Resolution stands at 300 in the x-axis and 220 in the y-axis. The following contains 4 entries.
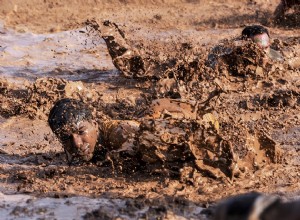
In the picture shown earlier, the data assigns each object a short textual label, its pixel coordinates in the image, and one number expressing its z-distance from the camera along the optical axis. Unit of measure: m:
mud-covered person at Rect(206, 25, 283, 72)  16.19
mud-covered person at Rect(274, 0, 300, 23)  24.06
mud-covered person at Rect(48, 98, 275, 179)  9.57
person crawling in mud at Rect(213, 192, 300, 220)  3.49
